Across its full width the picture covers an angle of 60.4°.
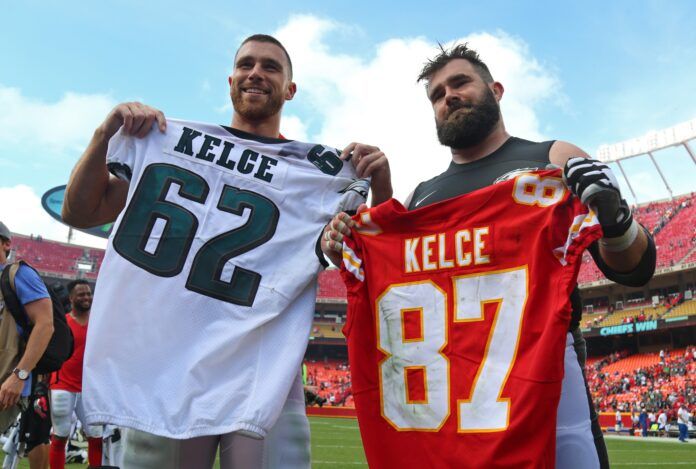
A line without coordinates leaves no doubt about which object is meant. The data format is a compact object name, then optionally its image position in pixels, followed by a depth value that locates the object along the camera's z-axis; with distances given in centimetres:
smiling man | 211
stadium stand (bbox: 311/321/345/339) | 4616
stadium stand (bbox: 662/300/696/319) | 3096
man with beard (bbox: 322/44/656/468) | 204
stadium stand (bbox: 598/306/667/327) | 3304
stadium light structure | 3988
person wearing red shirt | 586
